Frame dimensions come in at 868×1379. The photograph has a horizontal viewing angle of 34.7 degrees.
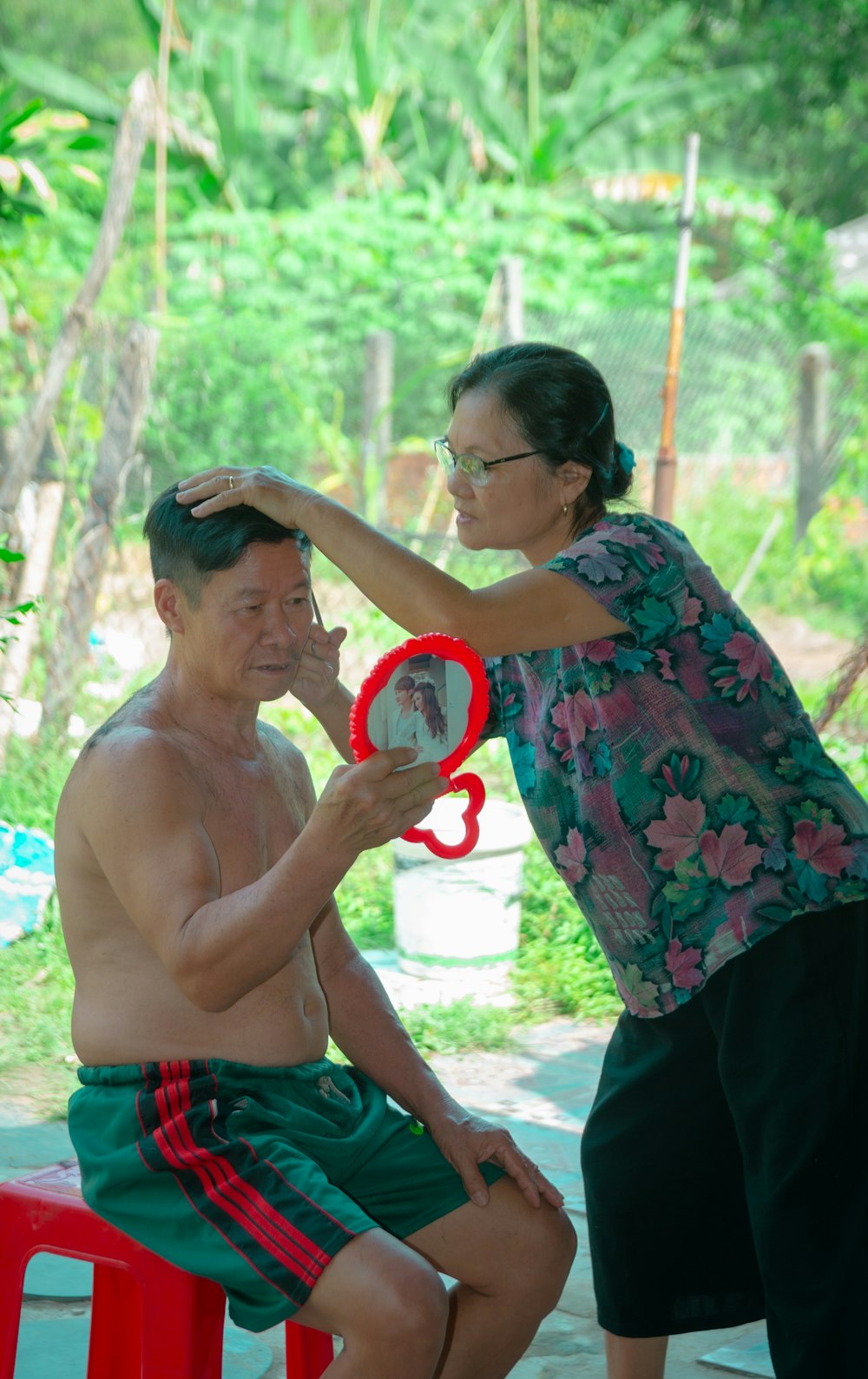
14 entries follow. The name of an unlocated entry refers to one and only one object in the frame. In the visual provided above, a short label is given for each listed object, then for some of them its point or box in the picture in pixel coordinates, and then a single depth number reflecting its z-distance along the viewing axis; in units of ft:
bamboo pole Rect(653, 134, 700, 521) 18.70
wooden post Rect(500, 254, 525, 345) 22.82
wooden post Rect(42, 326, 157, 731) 18.03
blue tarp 15.56
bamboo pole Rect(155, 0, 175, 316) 24.36
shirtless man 5.67
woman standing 6.50
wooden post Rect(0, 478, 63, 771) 18.15
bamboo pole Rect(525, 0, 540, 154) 43.93
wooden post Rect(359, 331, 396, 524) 24.91
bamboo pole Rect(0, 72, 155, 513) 18.12
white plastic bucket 15.34
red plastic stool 6.08
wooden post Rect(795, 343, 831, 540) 30.99
